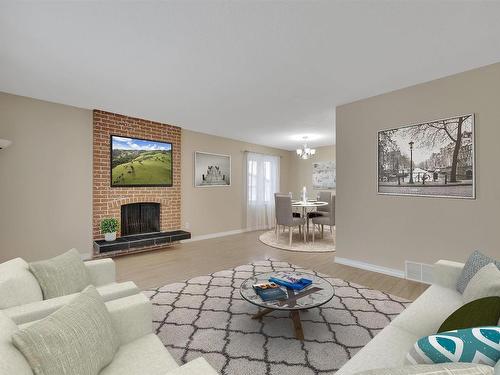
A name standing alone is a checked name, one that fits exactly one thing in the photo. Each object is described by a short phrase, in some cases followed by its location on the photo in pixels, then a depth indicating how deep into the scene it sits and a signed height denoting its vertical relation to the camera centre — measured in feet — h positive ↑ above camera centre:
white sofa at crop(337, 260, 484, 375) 3.96 -2.68
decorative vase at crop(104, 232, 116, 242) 13.29 -2.57
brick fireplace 13.46 +0.53
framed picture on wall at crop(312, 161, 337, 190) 23.52 +1.14
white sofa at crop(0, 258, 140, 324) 4.02 -1.94
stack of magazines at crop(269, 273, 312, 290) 6.95 -2.71
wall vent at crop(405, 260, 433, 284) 9.98 -3.41
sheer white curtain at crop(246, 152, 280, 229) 21.77 +0.03
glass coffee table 6.04 -2.81
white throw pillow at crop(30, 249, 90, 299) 4.99 -1.83
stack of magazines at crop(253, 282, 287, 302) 6.38 -2.74
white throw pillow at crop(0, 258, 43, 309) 4.25 -1.73
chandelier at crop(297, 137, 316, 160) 18.70 +2.60
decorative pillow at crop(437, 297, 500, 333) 3.74 -1.95
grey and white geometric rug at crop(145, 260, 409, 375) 5.59 -3.80
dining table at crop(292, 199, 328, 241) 17.44 -1.23
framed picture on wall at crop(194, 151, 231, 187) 18.07 +1.36
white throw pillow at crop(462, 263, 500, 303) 4.48 -1.81
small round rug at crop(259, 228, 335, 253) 15.47 -3.71
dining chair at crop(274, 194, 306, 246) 16.56 -1.76
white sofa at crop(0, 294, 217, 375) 2.70 -2.36
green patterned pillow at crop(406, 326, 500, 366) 2.74 -1.82
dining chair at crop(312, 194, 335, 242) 17.49 -2.26
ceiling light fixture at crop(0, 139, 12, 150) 9.43 +1.70
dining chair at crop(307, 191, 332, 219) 19.64 -1.84
